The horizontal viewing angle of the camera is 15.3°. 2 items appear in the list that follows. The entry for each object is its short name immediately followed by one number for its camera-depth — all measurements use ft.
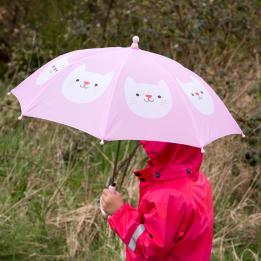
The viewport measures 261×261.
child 13.14
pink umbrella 12.58
